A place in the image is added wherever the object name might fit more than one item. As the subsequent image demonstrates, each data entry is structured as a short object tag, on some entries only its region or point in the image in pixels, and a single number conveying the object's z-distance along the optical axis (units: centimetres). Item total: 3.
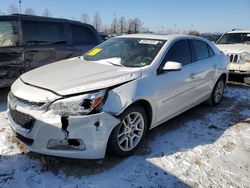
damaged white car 203
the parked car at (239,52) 568
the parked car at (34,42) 373
